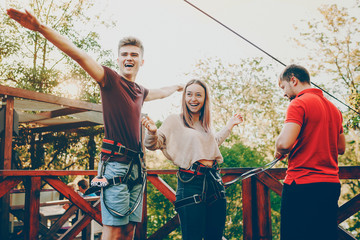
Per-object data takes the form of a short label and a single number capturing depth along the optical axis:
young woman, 1.78
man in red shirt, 1.60
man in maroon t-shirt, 1.68
